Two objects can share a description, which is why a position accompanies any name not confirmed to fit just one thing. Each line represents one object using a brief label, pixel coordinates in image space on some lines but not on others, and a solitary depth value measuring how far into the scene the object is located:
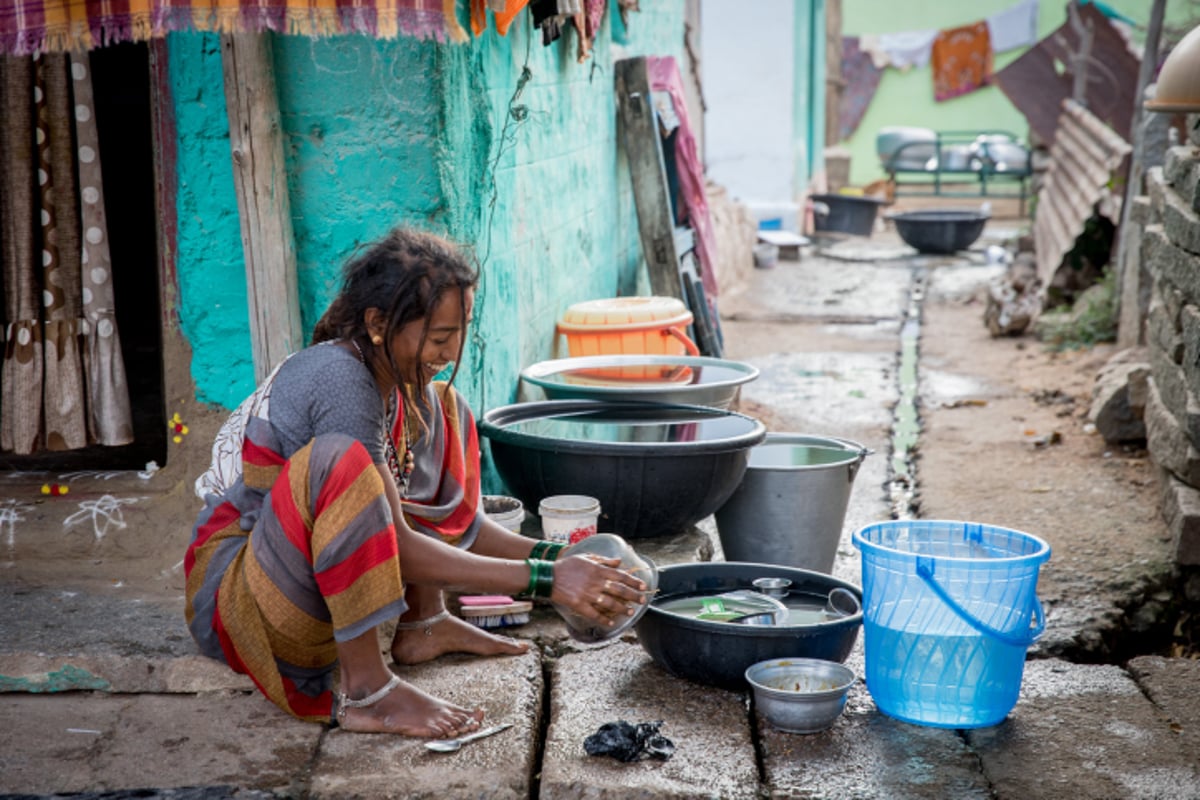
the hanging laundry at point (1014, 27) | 21.30
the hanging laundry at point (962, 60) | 21.84
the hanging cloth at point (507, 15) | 3.83
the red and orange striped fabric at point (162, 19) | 3.08
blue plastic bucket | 2.95
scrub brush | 3.56
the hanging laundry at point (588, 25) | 5.38
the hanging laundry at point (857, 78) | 22.64
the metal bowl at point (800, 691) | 2.96
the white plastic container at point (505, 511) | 3.79
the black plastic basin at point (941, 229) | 12.73
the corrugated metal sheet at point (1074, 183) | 9.24
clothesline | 21.36
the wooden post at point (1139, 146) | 8.10
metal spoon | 2.85
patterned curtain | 3.74
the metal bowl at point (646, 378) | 4.47
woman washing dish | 2.80
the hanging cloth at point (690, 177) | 7.36
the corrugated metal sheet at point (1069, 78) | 12.76
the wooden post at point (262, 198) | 3.49
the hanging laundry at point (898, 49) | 22.28
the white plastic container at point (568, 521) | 3.69
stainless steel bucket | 4.11
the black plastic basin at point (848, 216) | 14.11
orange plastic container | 5.28
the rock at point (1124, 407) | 5.79
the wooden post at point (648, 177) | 6.80
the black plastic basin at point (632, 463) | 3.82
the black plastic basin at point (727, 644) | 3.12
